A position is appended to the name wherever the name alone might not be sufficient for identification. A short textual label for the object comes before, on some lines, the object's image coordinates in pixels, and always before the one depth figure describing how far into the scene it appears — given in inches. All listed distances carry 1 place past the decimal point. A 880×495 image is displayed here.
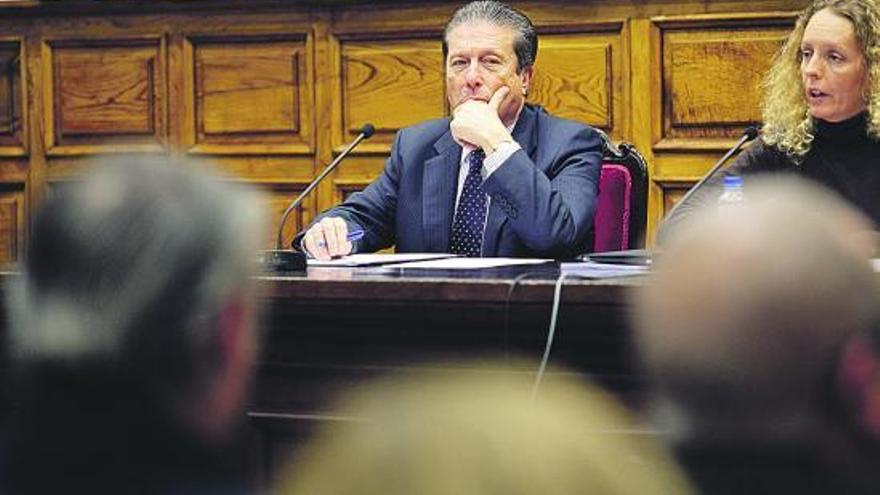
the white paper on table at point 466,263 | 171.9
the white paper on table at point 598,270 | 151.0
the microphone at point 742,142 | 193.9
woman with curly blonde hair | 234.7
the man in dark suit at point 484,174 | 205.8
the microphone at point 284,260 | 171.3
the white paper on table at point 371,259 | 185.2
